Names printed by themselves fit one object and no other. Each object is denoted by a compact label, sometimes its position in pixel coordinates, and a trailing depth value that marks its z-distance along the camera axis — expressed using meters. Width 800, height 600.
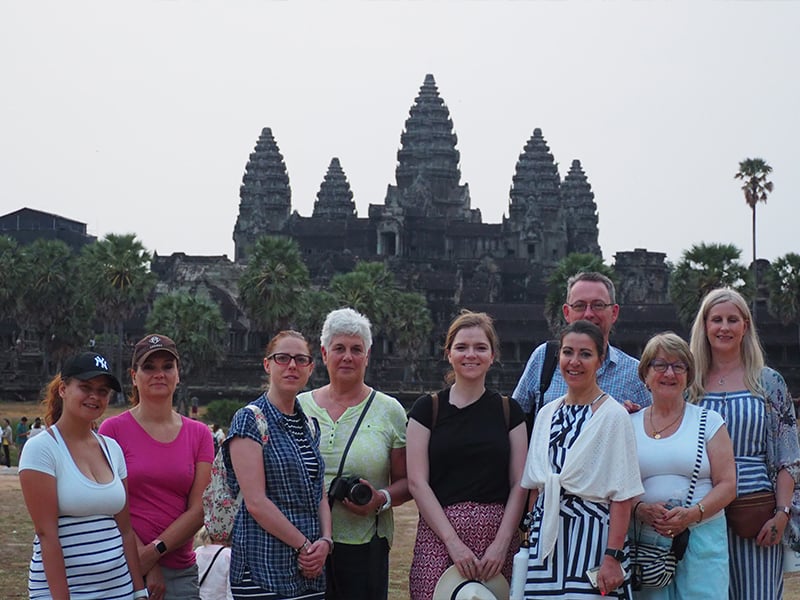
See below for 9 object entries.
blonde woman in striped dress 8.43
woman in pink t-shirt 8.16
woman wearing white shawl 7.75
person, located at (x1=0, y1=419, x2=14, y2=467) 30.80
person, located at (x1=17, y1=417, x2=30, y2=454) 32.12
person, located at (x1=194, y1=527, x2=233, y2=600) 8.65
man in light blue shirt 8.82
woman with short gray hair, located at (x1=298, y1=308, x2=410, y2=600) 8.41
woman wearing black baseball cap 7.43
